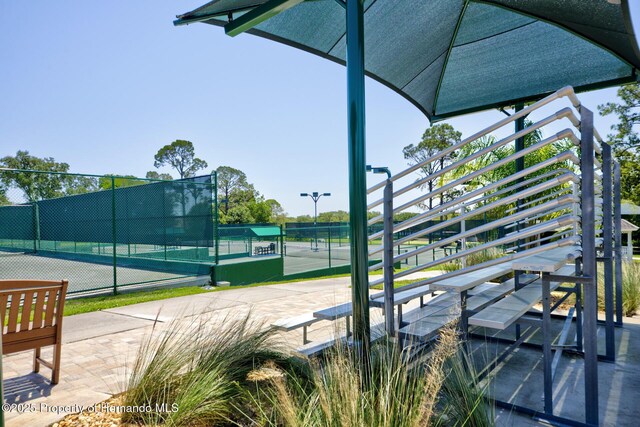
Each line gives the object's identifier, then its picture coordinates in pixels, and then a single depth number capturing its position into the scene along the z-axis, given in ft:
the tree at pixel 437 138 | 134.00
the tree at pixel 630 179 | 73.82
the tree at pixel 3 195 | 43.24
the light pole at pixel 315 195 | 123.30
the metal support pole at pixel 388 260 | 10.25
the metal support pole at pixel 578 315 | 13.48
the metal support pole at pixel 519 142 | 20.48
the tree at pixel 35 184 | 41.42
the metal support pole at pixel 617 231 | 15.33
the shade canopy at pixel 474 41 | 14.21
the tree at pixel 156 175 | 202.21
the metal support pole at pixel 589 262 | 8.66
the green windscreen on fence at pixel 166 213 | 33.42
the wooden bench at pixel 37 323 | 10.01
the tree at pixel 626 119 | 81.61
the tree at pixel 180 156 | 203.41
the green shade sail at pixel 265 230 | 68.84
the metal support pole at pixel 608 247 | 11.62
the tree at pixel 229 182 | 213.46
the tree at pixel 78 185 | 47.04
